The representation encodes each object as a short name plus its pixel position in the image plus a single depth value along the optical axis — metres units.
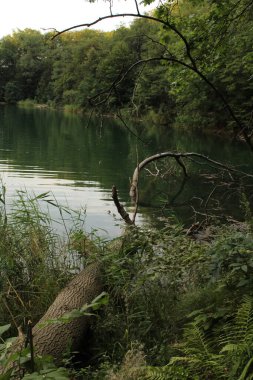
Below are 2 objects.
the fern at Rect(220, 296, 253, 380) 2.82
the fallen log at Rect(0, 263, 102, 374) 4.08
